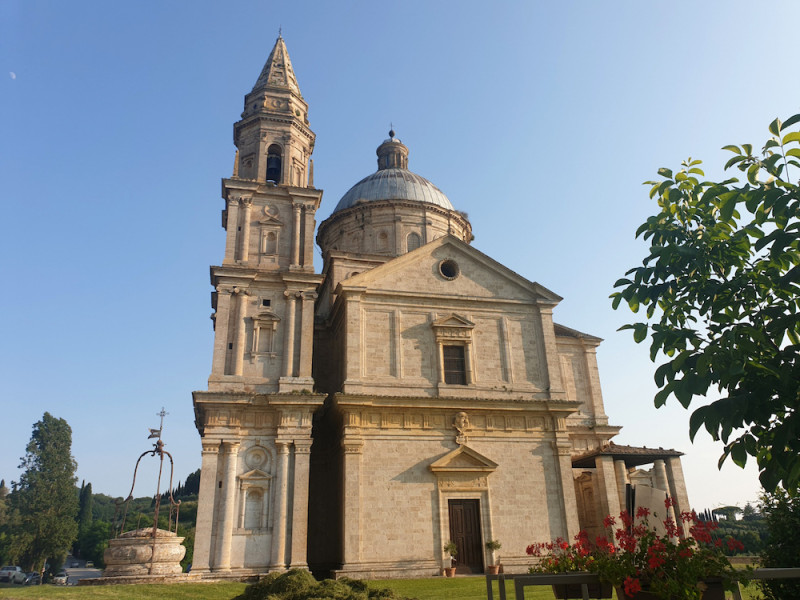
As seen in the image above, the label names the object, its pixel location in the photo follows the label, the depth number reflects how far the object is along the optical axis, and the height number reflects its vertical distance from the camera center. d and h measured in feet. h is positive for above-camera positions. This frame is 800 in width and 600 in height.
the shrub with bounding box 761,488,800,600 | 29.76 -0.63
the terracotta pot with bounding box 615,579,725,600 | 18.33 -1.79
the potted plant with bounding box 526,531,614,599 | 21.56 -1.18
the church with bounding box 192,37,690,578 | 64.23 +14.09
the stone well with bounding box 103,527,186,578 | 57.06 -1.06
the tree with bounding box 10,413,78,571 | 144.66 +11.56
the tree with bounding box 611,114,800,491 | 17.30 +7.34
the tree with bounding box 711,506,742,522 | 117.80 +3.39
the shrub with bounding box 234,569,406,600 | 32.83 -2.71
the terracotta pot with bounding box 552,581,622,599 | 21.40 -2.12
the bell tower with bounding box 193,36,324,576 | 62.80 +20.41
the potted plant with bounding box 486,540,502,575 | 64.93 -1.32
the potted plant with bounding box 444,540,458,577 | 62.80 -1.78
